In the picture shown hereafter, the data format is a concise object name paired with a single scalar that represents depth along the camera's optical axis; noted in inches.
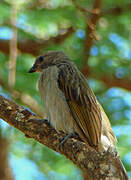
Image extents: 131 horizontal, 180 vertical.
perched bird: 334.0
